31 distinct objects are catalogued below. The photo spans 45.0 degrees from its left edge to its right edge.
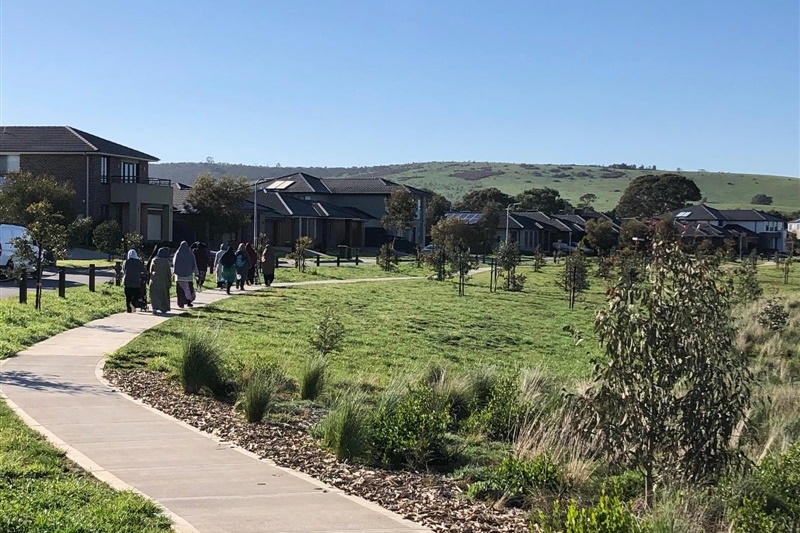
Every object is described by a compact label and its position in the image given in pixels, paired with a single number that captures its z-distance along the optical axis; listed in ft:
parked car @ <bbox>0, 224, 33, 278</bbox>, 94.27
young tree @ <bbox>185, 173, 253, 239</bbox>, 194.59
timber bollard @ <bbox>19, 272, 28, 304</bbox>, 65.72
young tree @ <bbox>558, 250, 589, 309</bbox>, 104.42
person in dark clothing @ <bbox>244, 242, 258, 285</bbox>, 99.35
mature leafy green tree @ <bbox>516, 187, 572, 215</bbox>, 405.18
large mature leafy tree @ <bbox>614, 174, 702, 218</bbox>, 385.50
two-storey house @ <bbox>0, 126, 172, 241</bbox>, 172.24
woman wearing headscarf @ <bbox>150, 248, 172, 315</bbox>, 66.49
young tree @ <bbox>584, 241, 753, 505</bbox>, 22.70
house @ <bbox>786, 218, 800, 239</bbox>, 388.37
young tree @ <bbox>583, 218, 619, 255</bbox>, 229.86
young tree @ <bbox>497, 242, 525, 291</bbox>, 118.62
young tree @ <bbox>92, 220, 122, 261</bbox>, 123.95
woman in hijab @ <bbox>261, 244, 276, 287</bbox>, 101.35
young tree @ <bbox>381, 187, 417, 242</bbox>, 235.61
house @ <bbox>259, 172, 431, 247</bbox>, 265.75
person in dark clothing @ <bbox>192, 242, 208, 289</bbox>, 88.07
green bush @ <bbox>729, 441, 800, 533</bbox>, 20.30
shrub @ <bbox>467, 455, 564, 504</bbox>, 24.48
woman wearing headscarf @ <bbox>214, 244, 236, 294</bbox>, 88.79
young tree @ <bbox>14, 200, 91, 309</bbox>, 66.03
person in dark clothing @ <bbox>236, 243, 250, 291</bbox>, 92.94
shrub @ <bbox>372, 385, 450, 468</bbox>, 27.76
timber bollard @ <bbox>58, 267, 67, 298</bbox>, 72.79
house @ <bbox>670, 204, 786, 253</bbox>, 321.69
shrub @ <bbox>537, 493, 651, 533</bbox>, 17.06
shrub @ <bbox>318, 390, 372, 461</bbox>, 27.48
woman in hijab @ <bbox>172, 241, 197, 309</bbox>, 71.15
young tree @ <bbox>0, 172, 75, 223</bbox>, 130.00
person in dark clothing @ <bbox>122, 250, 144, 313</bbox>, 67.26
